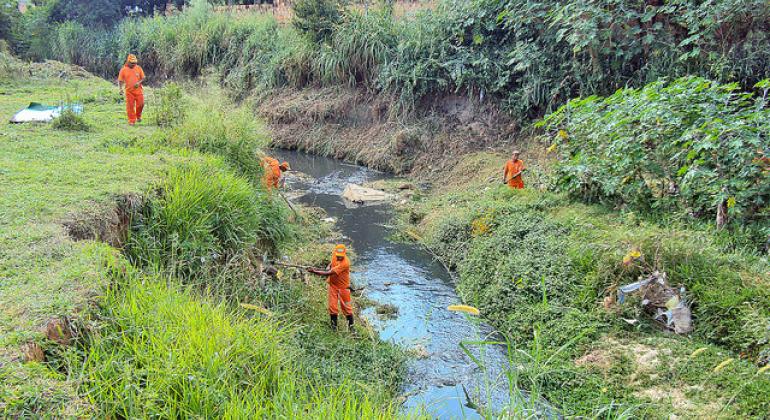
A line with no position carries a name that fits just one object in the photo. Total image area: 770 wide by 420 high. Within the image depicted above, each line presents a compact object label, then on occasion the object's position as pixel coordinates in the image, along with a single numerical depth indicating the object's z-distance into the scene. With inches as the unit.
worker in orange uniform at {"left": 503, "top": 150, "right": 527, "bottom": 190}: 398.0
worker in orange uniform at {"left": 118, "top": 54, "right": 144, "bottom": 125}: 359.9
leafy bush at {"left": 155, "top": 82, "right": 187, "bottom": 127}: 364.8
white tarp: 349.1
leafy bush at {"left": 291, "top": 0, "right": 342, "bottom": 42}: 652.7
